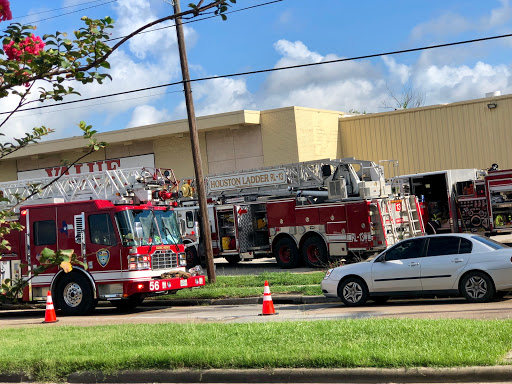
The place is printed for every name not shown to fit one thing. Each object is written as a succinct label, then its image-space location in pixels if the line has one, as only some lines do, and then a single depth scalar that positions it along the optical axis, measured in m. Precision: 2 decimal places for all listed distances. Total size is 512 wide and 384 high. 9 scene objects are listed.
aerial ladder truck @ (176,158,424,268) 22.45
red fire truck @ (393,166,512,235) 24.25
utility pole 19.12
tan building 31.05
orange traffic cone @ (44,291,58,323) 15.20
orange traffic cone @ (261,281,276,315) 13.88
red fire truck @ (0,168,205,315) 16.00
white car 13.09
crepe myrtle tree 5.01
